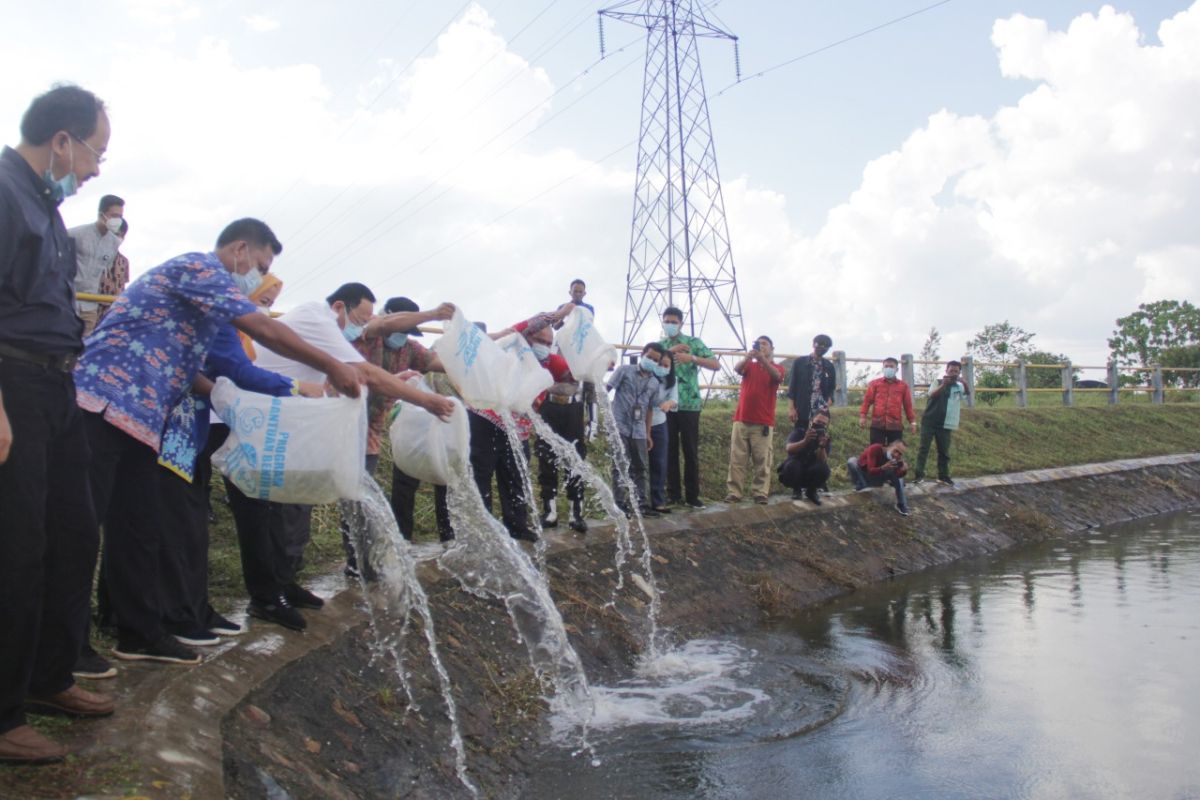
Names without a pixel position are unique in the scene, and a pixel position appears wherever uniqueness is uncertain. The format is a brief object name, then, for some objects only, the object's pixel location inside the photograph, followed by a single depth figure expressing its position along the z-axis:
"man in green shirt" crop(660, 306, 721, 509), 9.66
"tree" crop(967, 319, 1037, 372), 27.81
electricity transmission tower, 21.00
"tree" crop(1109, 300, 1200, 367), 51.25
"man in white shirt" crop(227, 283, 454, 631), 4.46
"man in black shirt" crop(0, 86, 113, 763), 2.91
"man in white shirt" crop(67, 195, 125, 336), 6.85
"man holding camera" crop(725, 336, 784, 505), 10.28
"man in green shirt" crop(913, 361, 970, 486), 12.90
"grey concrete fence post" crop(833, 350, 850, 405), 16.88
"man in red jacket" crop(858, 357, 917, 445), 12.13
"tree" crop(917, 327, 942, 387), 19.80
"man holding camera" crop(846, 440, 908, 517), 11.56
